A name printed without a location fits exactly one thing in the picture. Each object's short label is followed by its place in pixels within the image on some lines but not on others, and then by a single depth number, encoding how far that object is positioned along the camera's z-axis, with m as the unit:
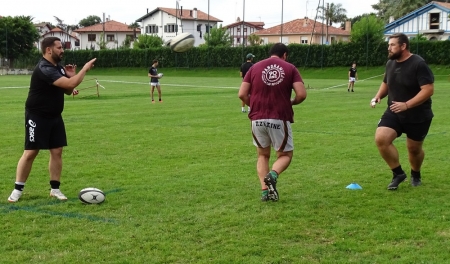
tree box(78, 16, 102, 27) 162.00
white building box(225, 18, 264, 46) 129.88
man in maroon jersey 7.69
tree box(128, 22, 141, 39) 135.51
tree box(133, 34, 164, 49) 84.19
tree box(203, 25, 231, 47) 83.38
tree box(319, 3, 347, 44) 133.00
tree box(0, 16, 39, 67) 77.62
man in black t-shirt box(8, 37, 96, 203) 7.66
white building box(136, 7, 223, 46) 116.75
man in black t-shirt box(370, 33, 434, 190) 8.16
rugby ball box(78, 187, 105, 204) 7.75
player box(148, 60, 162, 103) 26.61
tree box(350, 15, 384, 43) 62.22
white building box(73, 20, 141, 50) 128.50
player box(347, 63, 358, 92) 35.62
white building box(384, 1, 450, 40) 79.38
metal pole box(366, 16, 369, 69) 60.78
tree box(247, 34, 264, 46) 99.75
